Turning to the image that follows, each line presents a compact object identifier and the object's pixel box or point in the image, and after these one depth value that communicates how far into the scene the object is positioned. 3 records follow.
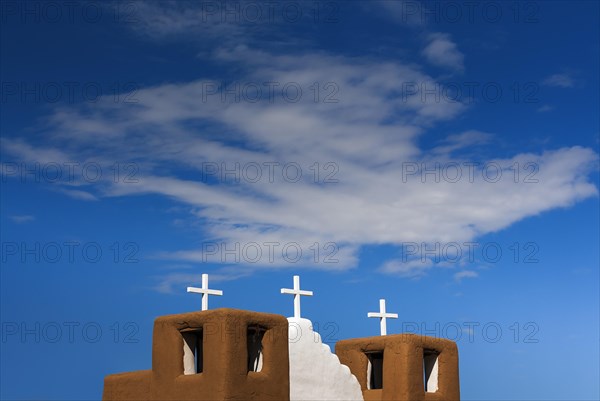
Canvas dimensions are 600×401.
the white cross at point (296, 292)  23.95
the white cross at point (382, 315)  27.77
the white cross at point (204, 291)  22.77
